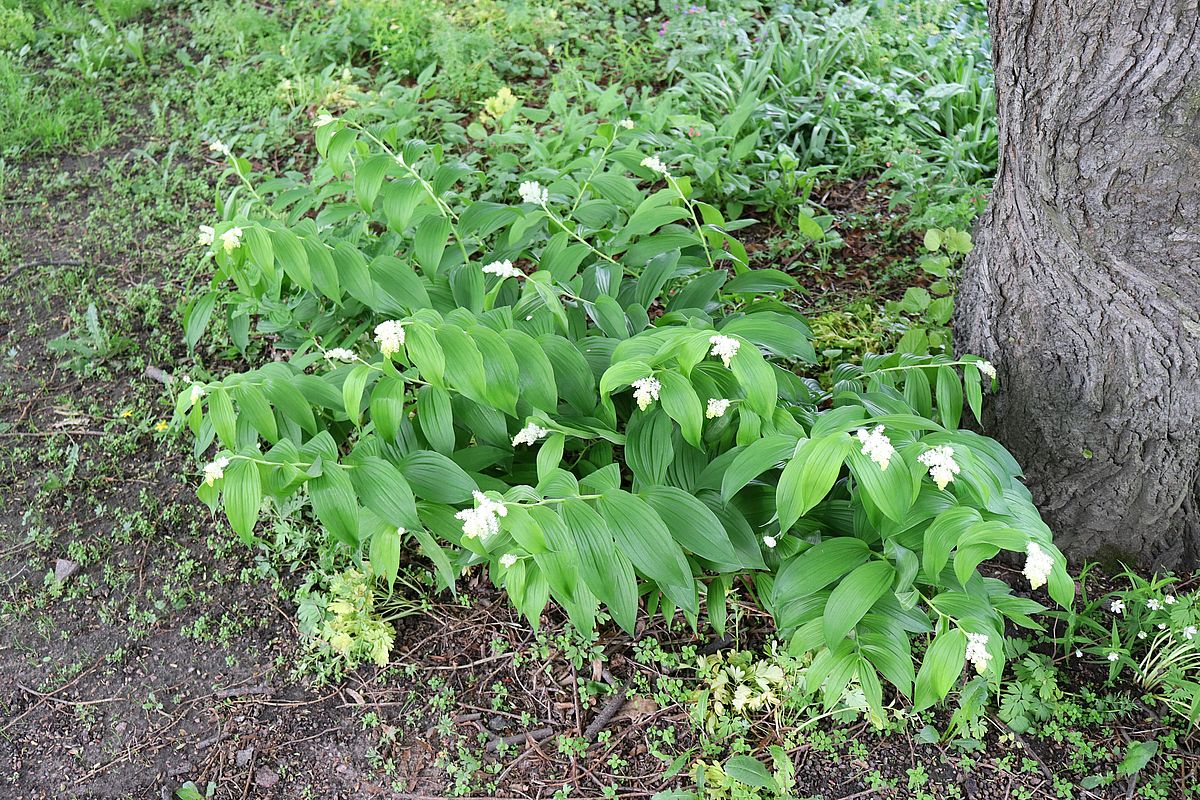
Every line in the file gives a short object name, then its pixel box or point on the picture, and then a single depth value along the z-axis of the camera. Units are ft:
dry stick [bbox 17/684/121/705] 7.95
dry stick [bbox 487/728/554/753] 7.39
